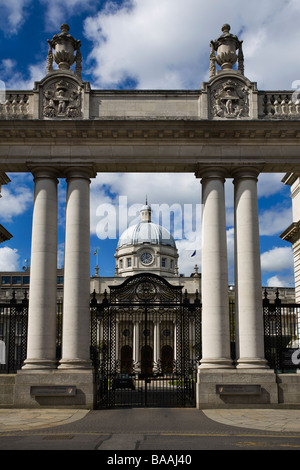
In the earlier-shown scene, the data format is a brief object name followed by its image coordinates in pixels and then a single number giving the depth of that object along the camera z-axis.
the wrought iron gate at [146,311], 24.19
